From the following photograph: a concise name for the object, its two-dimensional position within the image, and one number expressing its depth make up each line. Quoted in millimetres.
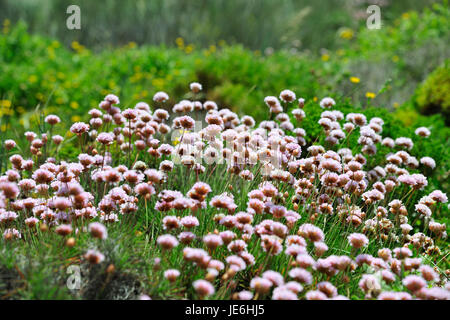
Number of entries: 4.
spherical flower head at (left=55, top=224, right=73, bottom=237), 983
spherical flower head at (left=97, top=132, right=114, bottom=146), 1172
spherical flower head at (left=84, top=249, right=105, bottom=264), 948
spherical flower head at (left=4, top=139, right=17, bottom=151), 1261
